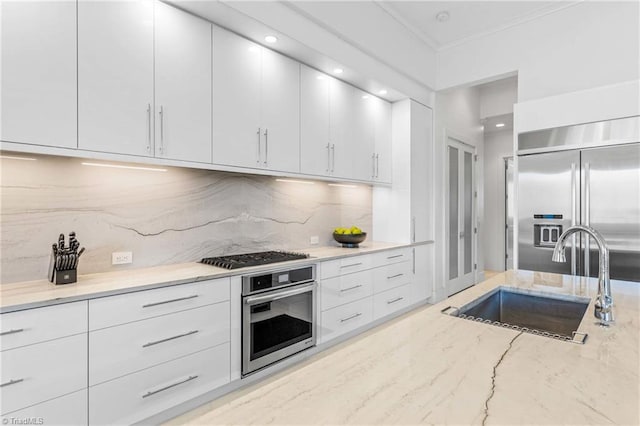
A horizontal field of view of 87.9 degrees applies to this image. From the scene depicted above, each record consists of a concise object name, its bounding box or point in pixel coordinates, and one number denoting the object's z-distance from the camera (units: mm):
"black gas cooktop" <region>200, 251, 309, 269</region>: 2327
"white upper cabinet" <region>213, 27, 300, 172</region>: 2389
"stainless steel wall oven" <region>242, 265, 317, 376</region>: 2270
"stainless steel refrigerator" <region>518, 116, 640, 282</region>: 2750
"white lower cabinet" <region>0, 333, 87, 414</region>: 1425
